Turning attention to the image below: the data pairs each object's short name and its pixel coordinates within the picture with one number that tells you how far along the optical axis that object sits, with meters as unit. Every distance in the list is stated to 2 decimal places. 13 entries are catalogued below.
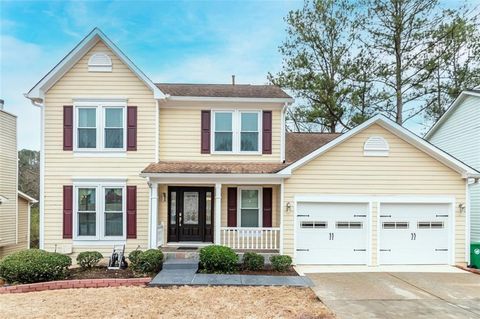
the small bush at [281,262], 10.52
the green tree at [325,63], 21.88
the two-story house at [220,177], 11.69
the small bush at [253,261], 10.61
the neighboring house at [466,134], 14.38
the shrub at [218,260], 10.21
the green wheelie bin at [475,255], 11.34
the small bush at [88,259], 10.56
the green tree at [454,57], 19.94
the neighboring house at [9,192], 16.83
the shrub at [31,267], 9.12
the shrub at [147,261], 10.09
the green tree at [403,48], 20.41
